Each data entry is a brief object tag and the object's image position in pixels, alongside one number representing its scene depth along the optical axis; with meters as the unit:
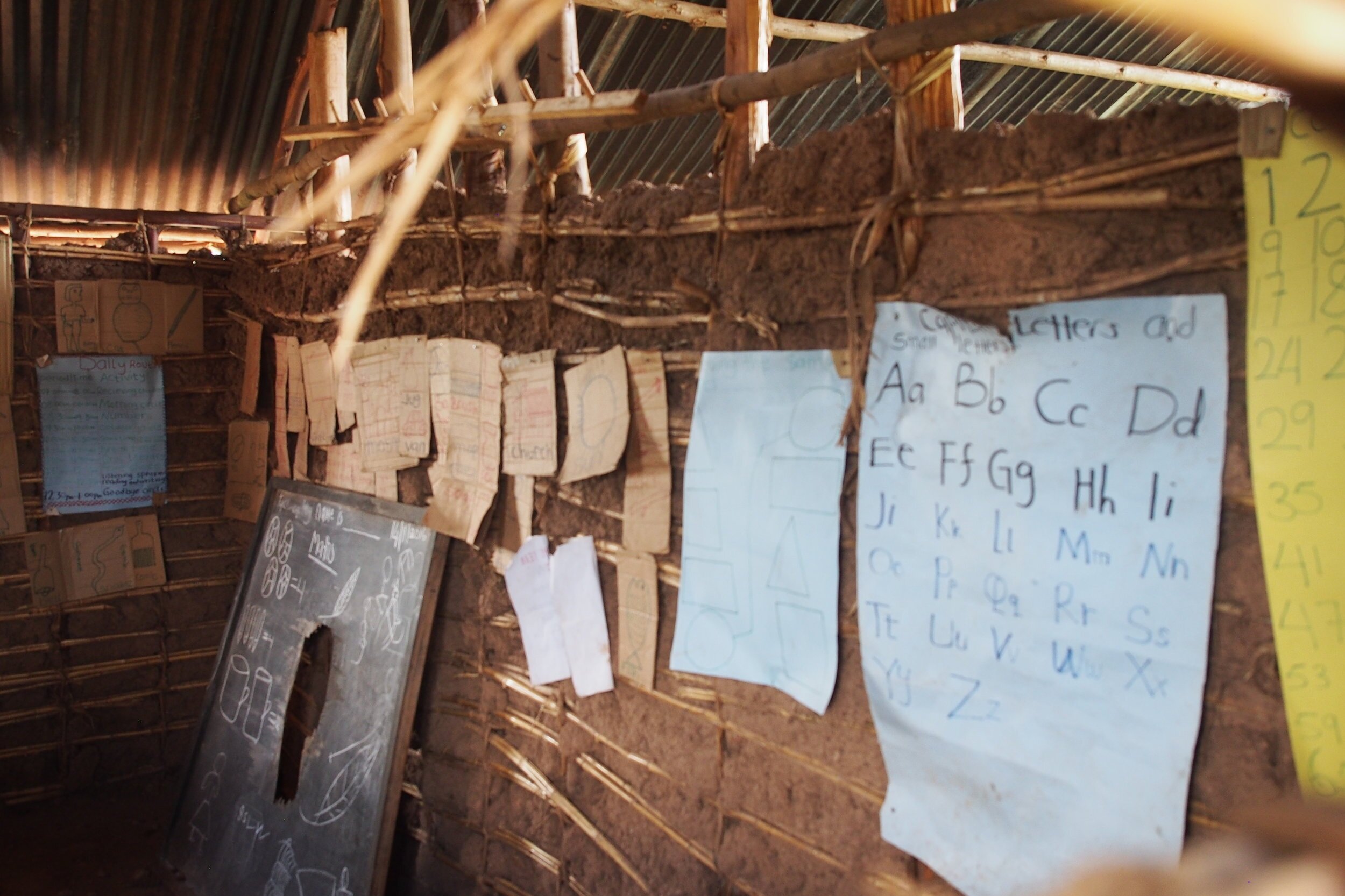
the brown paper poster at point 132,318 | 4.33
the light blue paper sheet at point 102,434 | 4.26
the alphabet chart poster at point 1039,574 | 1.48
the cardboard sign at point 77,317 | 4.23
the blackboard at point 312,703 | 3.10
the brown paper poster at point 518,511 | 2.83
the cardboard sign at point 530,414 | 2.70
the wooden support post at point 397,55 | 4.09
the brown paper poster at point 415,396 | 3.21
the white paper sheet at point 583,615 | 2.60
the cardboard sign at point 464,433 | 2.93
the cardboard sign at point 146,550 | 4.45
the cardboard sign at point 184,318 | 4.45
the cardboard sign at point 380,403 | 3.34
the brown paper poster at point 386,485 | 3.38
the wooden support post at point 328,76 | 4.81
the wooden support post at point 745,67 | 2.19
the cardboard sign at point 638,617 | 2.41
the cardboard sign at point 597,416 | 2.45
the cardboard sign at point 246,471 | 4.34
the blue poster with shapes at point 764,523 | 1.99
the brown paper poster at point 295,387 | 3.98
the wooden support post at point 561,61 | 3.19
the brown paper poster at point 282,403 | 4.10
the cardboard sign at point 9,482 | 4.14
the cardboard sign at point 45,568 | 4.24
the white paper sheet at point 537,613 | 2.76
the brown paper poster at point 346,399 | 3.58
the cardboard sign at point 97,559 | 4.32
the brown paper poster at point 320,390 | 3.75
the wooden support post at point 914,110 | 1.82
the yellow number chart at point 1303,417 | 1.31
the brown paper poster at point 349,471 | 3.52
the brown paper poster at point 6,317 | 4.06
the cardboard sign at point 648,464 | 2.36
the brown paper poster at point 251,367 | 4.29
